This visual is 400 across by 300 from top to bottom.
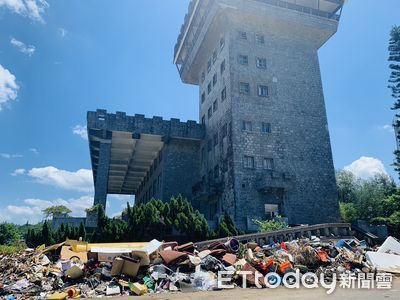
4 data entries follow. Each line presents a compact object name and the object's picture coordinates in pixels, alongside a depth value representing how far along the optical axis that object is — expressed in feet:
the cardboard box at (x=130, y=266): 30.96
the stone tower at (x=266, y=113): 87.40
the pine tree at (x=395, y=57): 101.50
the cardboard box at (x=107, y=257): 33.50
